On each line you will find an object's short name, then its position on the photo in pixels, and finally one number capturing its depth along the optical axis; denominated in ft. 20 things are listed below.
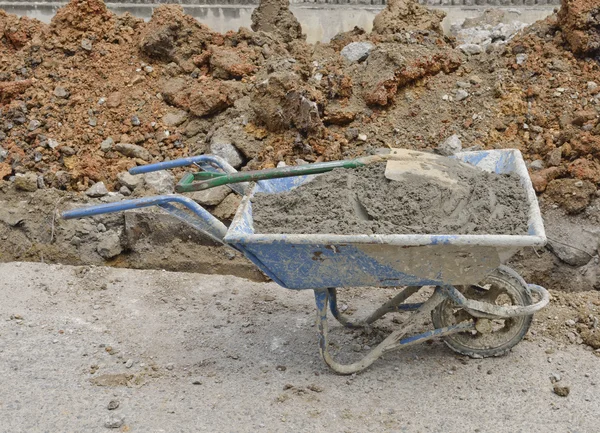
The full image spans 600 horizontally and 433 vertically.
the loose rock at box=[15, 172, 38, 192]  18.86
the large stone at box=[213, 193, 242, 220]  17.78
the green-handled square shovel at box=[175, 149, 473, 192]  12.57
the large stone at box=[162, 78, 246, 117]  19.72
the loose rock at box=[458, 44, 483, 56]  20.53
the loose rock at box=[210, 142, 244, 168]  18.70
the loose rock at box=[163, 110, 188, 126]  20.10
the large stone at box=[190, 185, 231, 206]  17.76
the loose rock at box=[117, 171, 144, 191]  18.61
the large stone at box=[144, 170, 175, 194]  18.69
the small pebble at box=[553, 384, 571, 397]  11.95
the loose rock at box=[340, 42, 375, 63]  20.40
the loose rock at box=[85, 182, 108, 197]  18.54
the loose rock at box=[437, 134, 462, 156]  17.93
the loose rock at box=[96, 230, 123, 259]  18.01
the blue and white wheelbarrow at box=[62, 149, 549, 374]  10.99
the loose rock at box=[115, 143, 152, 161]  19.36
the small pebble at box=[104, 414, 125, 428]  11.45
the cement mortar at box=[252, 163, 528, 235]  11.66
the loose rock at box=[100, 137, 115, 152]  19.60
